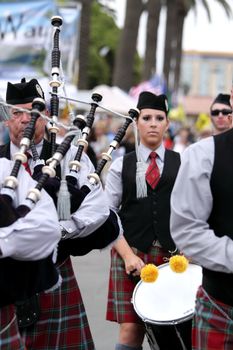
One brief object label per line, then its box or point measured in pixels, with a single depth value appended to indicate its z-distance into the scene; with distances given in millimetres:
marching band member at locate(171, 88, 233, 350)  5750
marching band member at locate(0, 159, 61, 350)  5547
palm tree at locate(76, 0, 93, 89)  32281
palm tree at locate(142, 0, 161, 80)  46531
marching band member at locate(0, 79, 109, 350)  7516
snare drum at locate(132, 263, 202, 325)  7752
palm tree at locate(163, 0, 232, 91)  55647
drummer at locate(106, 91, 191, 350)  8820
